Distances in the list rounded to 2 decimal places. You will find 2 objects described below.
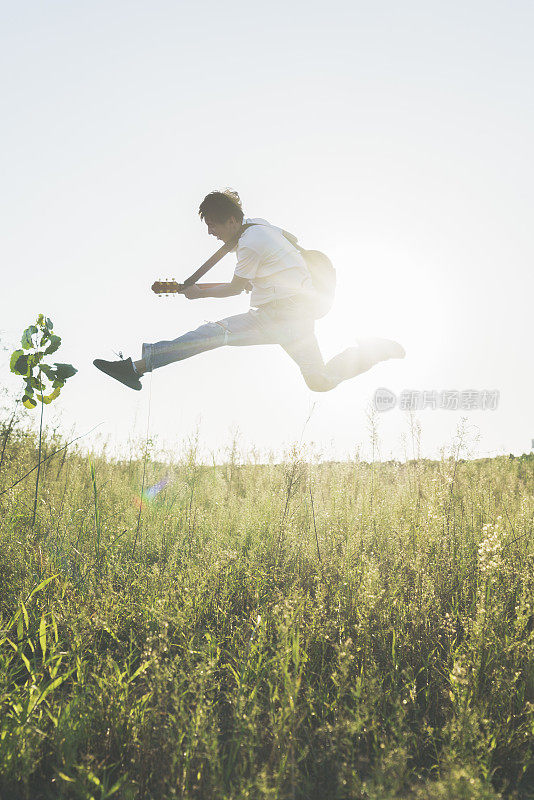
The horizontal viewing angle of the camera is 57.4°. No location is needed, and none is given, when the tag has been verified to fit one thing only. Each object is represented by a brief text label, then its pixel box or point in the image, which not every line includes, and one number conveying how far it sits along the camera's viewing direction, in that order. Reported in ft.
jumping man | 12.11
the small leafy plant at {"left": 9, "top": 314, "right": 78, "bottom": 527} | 9.14
